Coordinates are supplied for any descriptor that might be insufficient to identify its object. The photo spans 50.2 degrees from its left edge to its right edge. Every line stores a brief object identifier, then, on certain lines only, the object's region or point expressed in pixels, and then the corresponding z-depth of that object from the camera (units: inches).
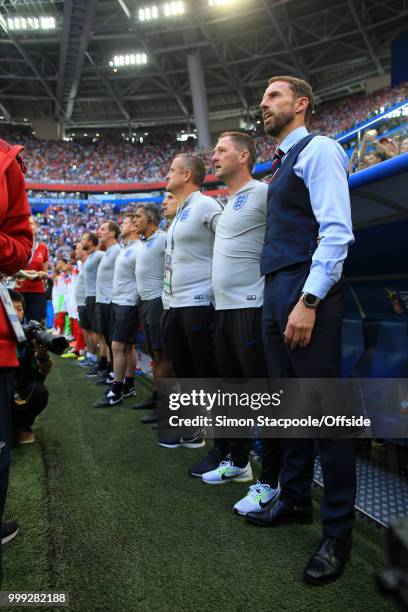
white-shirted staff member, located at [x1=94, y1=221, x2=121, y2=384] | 198.8
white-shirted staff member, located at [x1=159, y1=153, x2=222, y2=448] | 109.2
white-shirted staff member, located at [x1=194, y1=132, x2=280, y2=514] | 84.8
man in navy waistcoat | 62.1
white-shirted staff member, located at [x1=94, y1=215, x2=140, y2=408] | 167.9
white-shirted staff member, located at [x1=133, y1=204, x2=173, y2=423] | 144.9
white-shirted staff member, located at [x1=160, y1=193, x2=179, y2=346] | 150.4
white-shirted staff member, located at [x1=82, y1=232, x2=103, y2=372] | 226.5
